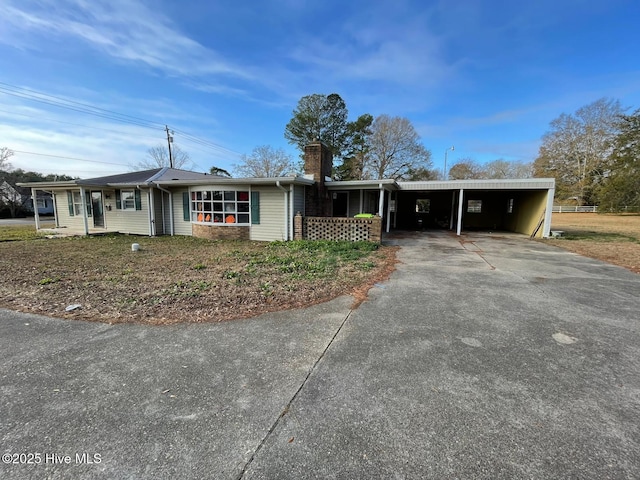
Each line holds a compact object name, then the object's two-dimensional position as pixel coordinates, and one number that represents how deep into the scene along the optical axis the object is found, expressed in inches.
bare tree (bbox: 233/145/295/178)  1226.0
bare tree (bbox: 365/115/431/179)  1114.1
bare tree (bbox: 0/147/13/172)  1167.0
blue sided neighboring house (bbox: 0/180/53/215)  1082.7
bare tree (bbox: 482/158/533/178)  1556.3
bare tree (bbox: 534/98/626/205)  1226.0
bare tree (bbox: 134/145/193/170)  1439.5
